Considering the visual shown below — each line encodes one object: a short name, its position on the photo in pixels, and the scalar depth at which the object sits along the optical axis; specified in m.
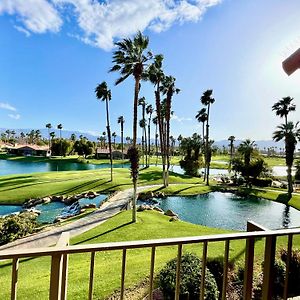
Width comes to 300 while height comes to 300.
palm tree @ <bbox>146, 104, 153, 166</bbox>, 36.98
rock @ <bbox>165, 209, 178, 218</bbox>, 14.03
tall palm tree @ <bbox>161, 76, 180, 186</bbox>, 21.40
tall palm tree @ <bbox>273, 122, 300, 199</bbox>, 21.48
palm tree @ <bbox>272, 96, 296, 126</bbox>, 22.17
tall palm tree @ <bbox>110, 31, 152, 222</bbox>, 11.92
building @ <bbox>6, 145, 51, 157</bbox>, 58.11
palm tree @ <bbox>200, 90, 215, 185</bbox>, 25.49
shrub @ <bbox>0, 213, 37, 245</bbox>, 9.86
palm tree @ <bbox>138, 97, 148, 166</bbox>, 30.88
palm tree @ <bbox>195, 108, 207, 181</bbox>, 27.73
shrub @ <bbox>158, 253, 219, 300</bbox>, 3.74
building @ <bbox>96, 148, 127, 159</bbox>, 54.12
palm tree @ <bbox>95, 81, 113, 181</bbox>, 21.26
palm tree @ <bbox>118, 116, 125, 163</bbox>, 46.08
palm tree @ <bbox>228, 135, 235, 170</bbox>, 49.11
